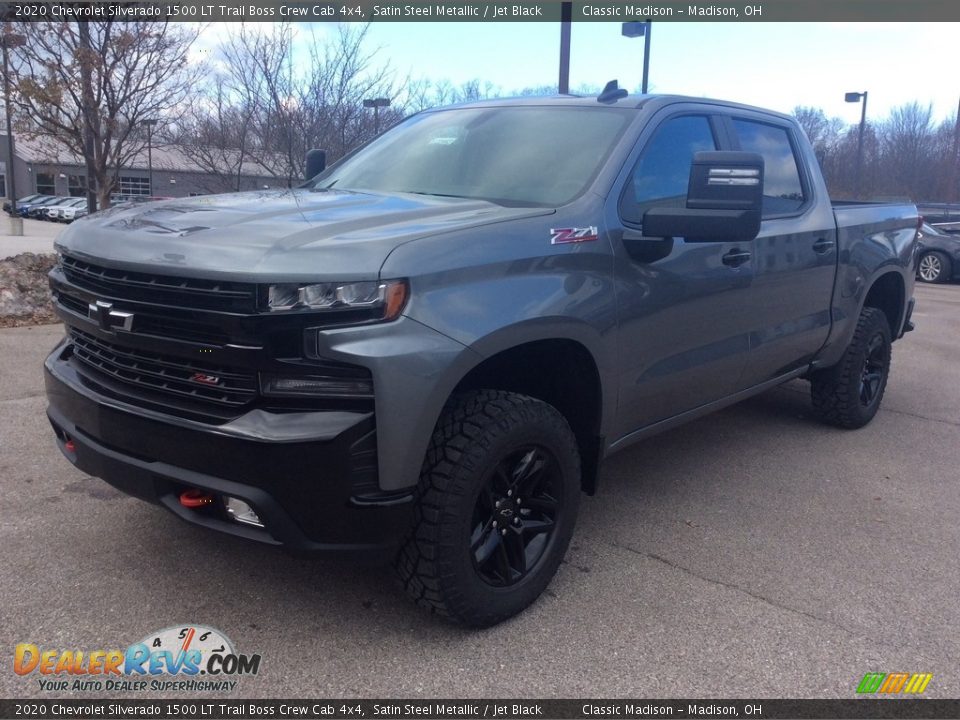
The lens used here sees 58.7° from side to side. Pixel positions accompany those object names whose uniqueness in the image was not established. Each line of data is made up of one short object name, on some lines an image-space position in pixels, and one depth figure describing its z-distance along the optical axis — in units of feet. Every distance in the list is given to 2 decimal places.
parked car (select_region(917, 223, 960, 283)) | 55.83
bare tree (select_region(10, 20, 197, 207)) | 31.65
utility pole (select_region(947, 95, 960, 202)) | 101.76
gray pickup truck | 8.19
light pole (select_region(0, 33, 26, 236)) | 31.48
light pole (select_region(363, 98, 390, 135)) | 38.32
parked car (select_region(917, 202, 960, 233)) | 58.23
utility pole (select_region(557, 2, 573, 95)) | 34.24
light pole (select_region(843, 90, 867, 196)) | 110.93
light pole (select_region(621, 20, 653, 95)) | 48.37
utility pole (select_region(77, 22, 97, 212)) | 30.91
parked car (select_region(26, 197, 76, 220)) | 157.51
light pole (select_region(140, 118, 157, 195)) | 35.91
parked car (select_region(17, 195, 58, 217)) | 163.53
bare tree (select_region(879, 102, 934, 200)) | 141.49
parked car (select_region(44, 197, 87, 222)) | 153.05
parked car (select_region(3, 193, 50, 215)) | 169.68
